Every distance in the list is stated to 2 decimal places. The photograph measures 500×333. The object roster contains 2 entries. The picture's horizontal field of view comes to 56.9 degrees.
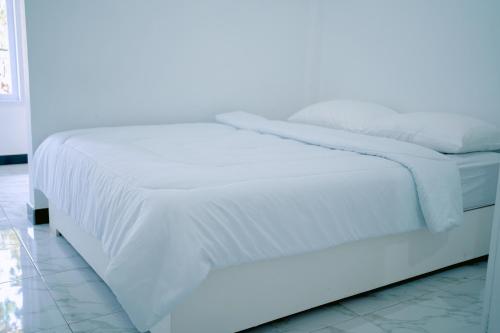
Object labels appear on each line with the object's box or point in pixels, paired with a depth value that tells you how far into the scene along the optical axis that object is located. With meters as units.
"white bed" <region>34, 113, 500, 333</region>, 1.46
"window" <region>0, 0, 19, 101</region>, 4.47
